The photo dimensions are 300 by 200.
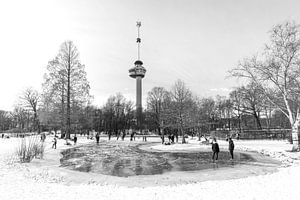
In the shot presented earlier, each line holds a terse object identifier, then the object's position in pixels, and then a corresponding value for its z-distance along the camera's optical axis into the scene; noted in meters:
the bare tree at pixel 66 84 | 36.75
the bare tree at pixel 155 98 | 71.06
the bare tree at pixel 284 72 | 20.48
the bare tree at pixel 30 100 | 60.82
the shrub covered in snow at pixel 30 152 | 15.87
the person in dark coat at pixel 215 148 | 16.85
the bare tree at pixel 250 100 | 23.06
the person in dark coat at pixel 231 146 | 17.70
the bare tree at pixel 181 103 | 34.28
